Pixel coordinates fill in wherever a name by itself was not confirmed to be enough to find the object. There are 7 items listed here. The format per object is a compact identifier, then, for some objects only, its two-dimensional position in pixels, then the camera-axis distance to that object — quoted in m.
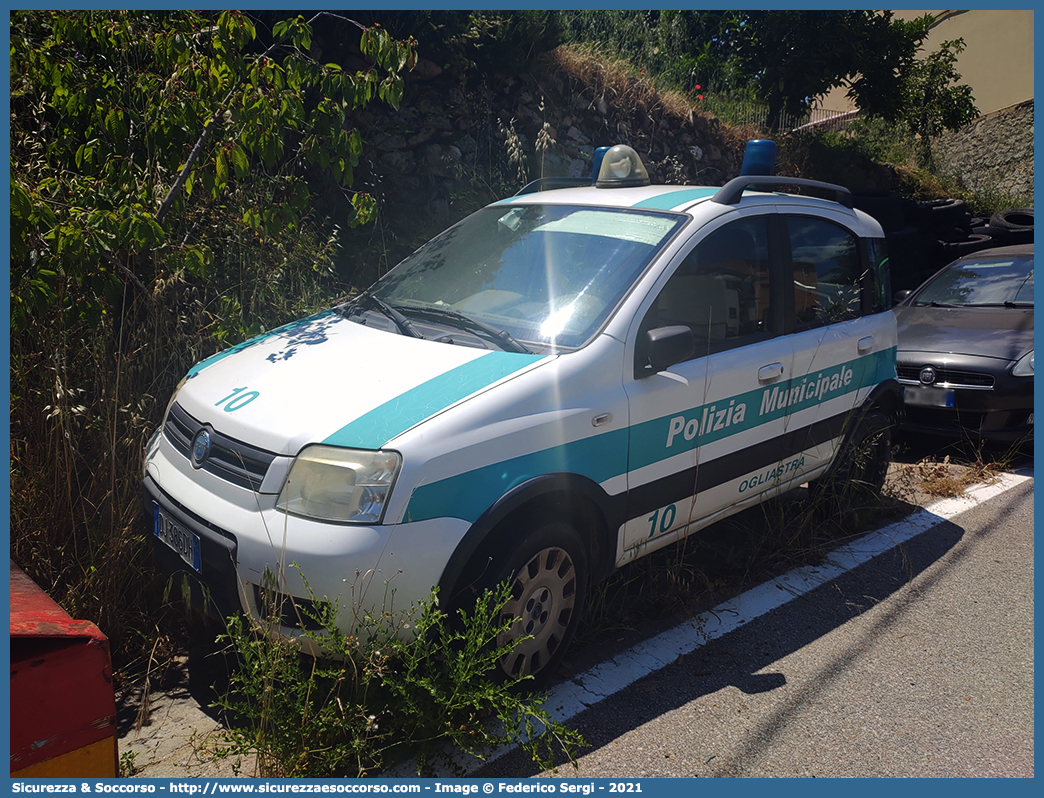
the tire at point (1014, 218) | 10.81
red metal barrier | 1.96
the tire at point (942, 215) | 11.42
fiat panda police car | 2.58
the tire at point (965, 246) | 10.55
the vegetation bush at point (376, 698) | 2.48
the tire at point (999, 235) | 10.60
